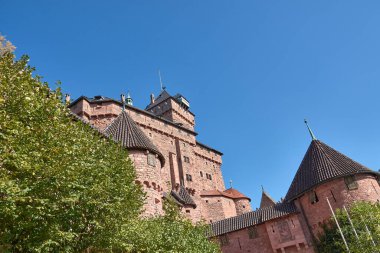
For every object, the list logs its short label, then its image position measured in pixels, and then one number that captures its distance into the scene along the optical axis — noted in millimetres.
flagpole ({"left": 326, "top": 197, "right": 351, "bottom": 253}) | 21898
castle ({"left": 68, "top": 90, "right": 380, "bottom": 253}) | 21188
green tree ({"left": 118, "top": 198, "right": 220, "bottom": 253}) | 12242
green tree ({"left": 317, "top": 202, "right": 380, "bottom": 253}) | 18312
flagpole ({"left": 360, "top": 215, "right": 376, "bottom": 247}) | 17473
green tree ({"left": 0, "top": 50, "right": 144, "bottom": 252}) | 8586
